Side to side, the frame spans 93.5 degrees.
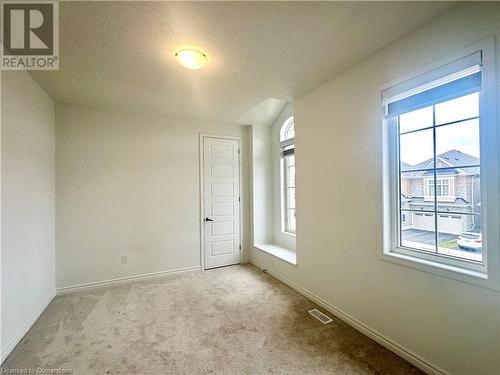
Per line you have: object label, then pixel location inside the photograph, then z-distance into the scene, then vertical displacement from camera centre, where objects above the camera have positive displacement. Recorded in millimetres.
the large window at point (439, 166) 1565 +154
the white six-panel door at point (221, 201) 4059 -240
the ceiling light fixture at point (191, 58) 2025 +1159
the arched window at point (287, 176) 4074 +193
